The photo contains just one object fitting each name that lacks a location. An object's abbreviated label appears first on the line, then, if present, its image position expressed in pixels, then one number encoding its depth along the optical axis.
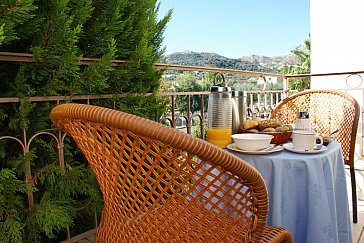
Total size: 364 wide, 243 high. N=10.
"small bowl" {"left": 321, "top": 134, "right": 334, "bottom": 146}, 1.51
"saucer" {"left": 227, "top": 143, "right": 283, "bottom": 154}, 1.30
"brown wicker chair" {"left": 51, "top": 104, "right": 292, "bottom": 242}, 0.66
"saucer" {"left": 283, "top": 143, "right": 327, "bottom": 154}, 1.29
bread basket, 1.48
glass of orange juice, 1.50
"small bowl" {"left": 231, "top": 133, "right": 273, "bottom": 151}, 1.30
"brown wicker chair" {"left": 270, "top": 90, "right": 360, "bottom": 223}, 2.17
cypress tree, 1.30
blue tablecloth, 1.18
